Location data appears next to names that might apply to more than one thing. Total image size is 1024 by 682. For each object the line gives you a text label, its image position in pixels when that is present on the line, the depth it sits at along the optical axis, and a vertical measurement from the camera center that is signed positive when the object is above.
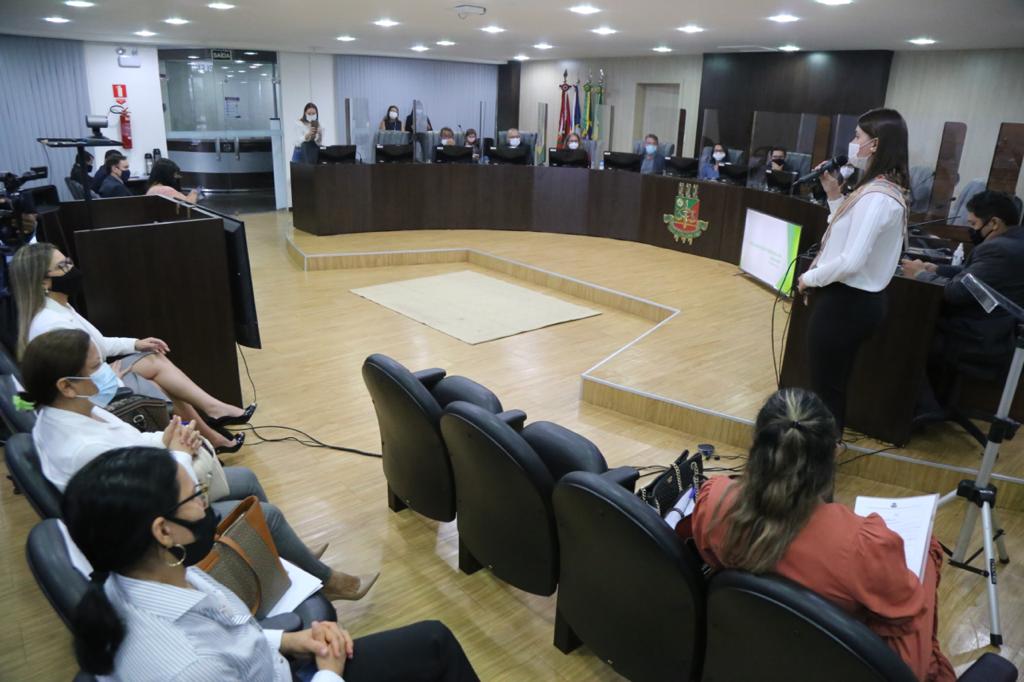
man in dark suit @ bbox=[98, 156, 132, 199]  5.46 -0.46
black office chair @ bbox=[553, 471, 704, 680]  1.65 -1.08
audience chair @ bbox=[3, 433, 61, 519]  1.90 -0.96
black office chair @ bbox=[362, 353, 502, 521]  2.47 -1.05
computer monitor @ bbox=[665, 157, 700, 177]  8.16 -0.30
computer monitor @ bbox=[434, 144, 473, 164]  9.06 -0.29
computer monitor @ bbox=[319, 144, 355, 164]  8.56 -0.32
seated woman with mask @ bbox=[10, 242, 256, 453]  2.90 -0.98
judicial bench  7.80 -0.80
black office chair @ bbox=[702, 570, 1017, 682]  1.30 -0.93
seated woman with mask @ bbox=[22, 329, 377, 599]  2.06 -0.89
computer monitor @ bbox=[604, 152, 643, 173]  8.59 -0.28
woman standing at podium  2.73 -0.43
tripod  2.39 -1.13
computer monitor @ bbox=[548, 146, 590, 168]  8.84 -0.27
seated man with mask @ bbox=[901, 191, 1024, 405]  3.20 -0.59
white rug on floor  5.80 -1.50
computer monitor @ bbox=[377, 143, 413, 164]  8.85 -0.30
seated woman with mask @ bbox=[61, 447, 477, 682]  1.20 -0.80
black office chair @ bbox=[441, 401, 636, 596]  2.07 -1.09
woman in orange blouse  1.45 -0.79
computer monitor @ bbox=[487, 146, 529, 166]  9.05 -0.28
